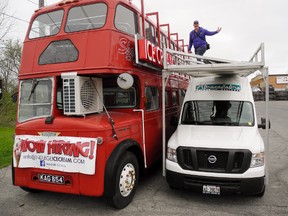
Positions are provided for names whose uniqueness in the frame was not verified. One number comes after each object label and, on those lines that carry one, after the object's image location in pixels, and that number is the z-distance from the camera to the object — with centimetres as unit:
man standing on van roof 873
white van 467
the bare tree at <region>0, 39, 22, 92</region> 2130
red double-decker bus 449
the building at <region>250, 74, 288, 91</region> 5638
